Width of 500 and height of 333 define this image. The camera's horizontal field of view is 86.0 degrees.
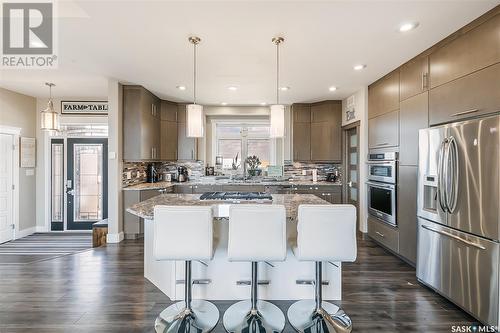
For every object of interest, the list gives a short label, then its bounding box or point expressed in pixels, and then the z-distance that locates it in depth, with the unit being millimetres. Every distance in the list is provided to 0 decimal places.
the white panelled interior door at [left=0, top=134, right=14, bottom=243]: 4871
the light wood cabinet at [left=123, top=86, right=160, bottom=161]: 4570
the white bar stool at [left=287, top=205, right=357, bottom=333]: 2057
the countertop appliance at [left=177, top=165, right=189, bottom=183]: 5864
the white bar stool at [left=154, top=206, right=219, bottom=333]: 2045
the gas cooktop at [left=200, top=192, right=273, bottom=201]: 2963
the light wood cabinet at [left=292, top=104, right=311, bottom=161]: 5863
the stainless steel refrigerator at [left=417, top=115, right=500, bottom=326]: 2061
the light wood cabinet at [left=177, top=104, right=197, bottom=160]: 5926
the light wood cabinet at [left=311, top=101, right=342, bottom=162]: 5668
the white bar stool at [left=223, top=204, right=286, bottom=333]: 2035
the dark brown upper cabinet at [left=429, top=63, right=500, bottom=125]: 2215
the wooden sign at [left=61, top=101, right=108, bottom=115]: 5555
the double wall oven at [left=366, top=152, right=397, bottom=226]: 3691
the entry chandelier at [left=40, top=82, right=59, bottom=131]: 4094
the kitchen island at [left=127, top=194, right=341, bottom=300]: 2619
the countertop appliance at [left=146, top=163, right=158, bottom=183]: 5629
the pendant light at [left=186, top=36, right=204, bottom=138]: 2835
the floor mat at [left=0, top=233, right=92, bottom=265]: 3854
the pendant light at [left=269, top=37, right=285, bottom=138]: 2793
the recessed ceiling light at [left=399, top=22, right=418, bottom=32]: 2493
